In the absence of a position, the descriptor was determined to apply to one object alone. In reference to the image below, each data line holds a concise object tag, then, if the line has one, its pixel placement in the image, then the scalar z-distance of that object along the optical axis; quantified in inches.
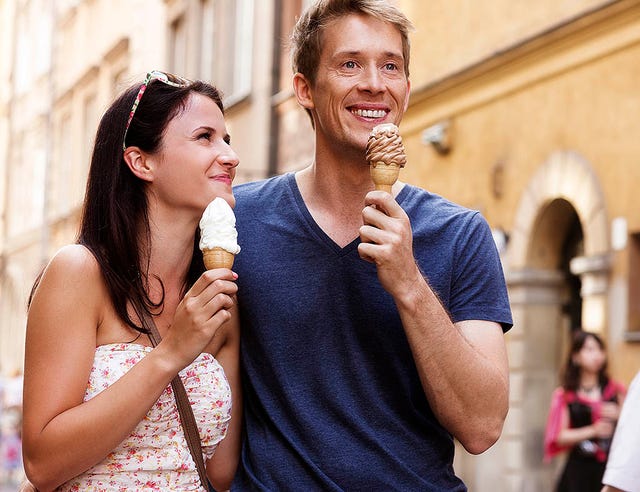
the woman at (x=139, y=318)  129.4
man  136.3
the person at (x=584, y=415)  358.0
